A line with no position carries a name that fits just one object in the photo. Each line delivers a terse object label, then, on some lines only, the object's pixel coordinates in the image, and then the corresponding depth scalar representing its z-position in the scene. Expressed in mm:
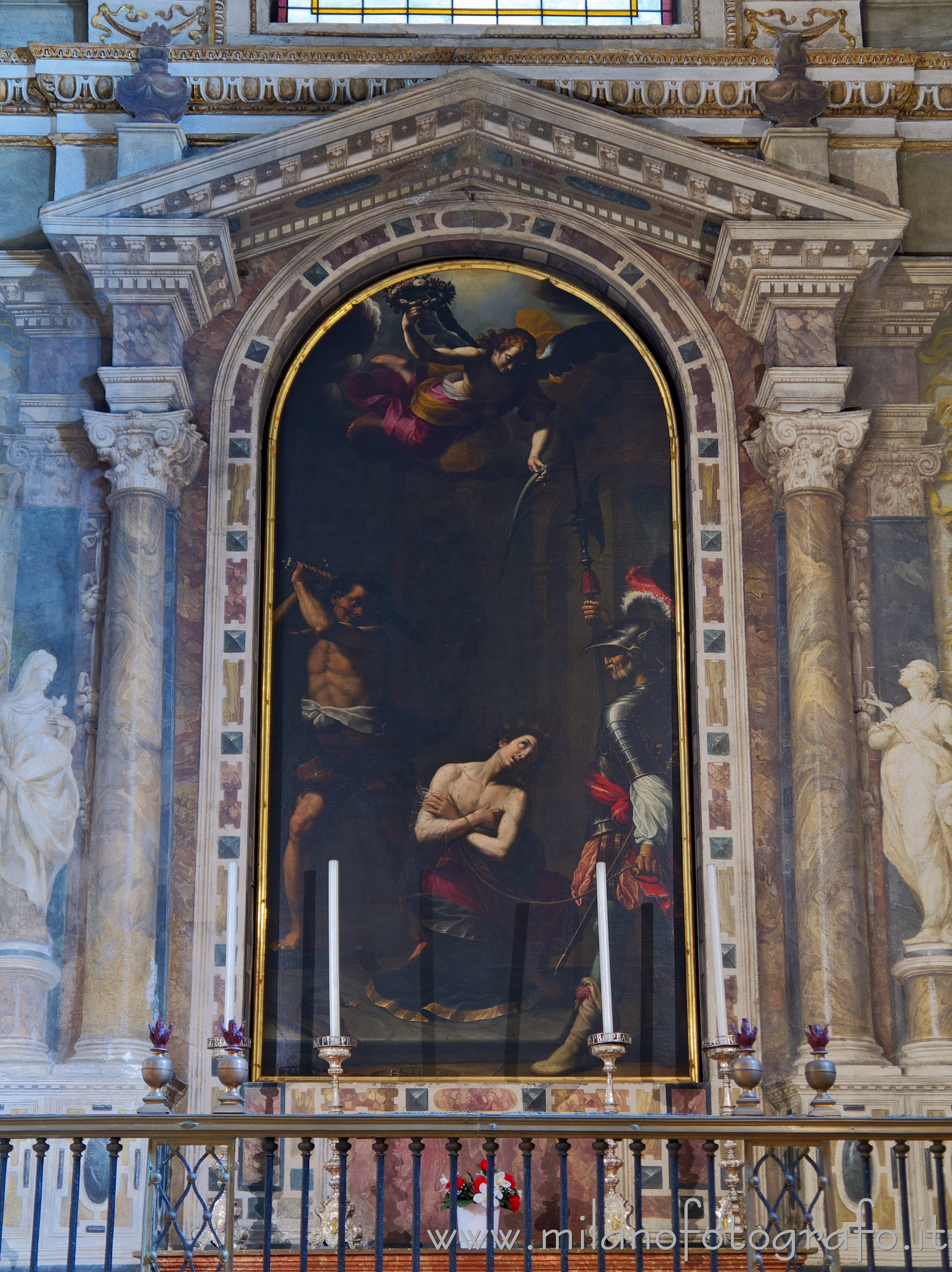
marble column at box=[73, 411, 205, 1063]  9227
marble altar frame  9953
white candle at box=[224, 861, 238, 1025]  8938
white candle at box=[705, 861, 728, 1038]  9242
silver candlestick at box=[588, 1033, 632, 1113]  8719
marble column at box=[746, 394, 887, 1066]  9281
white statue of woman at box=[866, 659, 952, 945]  9719
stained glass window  11922
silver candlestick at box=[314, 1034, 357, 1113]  8641
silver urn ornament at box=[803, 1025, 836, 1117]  6551
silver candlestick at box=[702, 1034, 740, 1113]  8688
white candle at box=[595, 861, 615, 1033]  8797
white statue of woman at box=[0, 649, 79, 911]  9750
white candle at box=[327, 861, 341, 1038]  8750
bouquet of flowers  8617
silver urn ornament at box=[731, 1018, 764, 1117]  6699
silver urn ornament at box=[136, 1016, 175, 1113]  6680
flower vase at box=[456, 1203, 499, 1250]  8672
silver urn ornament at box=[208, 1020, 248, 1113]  6883
